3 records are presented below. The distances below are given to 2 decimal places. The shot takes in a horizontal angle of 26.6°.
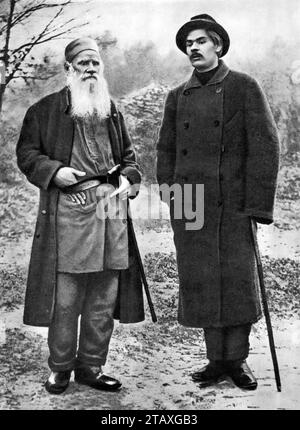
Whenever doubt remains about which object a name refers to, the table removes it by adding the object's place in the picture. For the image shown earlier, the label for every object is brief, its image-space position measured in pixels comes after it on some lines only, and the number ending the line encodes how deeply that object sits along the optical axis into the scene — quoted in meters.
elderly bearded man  4.17
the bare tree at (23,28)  4.59
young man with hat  4.12
